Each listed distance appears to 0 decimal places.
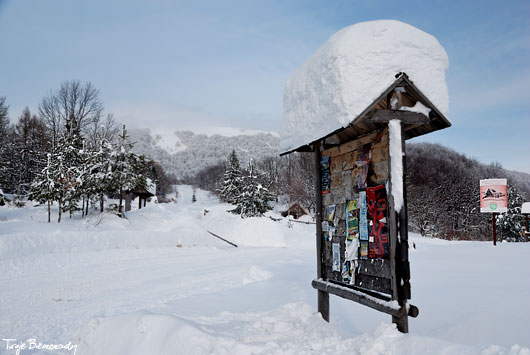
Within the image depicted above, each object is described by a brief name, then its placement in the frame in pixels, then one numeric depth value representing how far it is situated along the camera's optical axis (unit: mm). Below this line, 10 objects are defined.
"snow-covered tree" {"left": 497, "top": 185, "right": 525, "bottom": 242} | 34031
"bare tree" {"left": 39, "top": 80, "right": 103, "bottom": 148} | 40500
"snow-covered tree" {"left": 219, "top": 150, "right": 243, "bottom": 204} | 45281
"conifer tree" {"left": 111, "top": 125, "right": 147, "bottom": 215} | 27906
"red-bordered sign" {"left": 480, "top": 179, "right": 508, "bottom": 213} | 20391
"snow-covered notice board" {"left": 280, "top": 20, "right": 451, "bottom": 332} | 4633
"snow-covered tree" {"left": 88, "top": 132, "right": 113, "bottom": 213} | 26766
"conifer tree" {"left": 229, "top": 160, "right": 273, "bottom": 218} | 32562
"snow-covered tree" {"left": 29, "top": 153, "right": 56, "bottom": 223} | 24641
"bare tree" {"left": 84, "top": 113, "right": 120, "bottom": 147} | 42156
